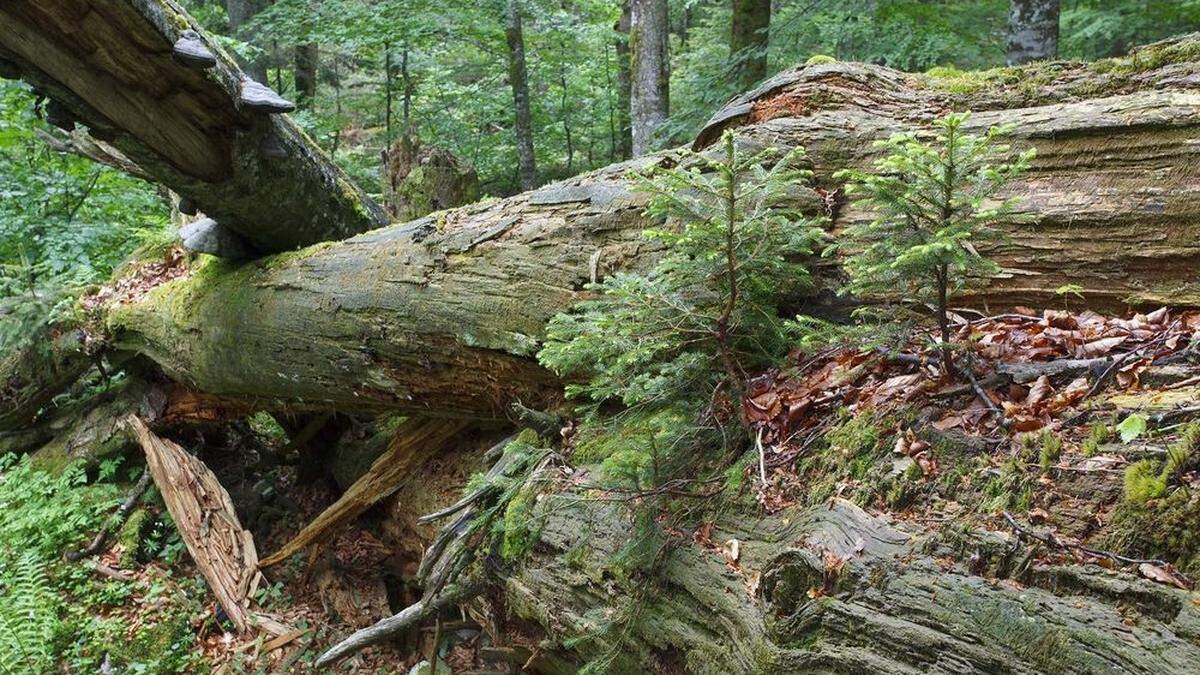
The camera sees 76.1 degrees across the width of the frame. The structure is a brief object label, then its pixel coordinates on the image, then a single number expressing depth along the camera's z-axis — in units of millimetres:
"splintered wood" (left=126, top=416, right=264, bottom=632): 5895
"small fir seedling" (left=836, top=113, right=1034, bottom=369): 2275
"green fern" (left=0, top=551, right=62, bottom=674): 4996
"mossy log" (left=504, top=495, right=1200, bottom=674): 1834
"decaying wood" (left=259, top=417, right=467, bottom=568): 5855
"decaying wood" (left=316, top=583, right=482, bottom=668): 3908
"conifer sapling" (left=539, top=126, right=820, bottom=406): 2850
